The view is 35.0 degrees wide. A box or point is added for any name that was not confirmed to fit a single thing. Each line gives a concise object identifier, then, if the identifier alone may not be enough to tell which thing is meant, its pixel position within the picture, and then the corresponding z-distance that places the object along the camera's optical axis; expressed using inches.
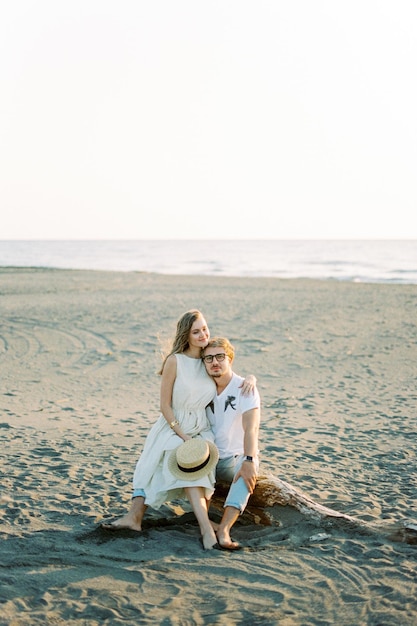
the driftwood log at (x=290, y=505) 182.2
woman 186.4
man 194.5
